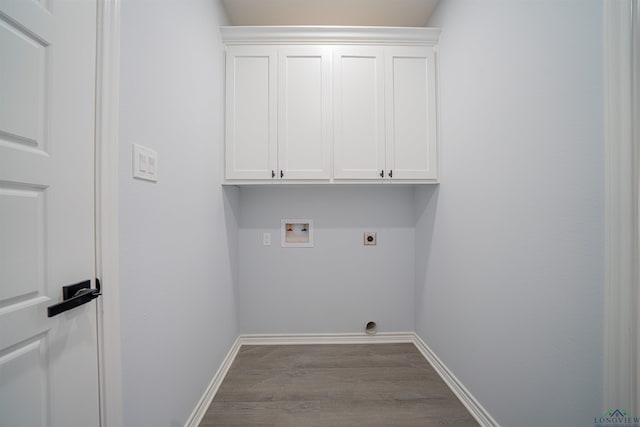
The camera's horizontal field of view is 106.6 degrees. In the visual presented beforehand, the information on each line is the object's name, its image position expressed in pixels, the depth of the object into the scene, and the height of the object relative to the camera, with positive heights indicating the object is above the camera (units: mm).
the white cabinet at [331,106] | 1853 +847
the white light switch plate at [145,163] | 920 +207
